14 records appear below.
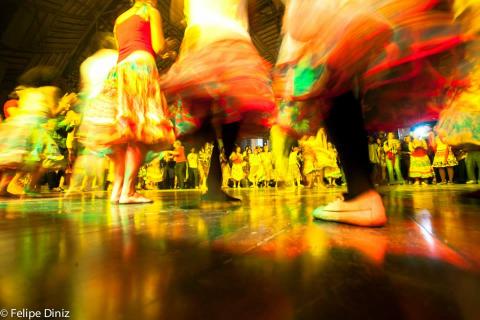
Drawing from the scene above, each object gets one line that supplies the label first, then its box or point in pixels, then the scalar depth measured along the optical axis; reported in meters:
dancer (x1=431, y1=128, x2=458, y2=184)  6.30
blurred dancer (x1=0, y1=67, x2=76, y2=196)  3.52
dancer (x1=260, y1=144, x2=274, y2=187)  8.90
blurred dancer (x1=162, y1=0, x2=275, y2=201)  1.60
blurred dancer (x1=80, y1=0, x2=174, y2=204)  2.09
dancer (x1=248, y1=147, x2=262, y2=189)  9.07
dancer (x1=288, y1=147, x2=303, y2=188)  7.49
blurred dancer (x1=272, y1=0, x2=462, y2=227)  0.84
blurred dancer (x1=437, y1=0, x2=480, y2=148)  0.95
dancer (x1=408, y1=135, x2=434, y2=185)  6.44
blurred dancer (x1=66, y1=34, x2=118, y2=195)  2.60
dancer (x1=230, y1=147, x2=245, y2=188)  8.84
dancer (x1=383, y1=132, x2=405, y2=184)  7.26
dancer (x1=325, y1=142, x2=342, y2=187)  6.47
